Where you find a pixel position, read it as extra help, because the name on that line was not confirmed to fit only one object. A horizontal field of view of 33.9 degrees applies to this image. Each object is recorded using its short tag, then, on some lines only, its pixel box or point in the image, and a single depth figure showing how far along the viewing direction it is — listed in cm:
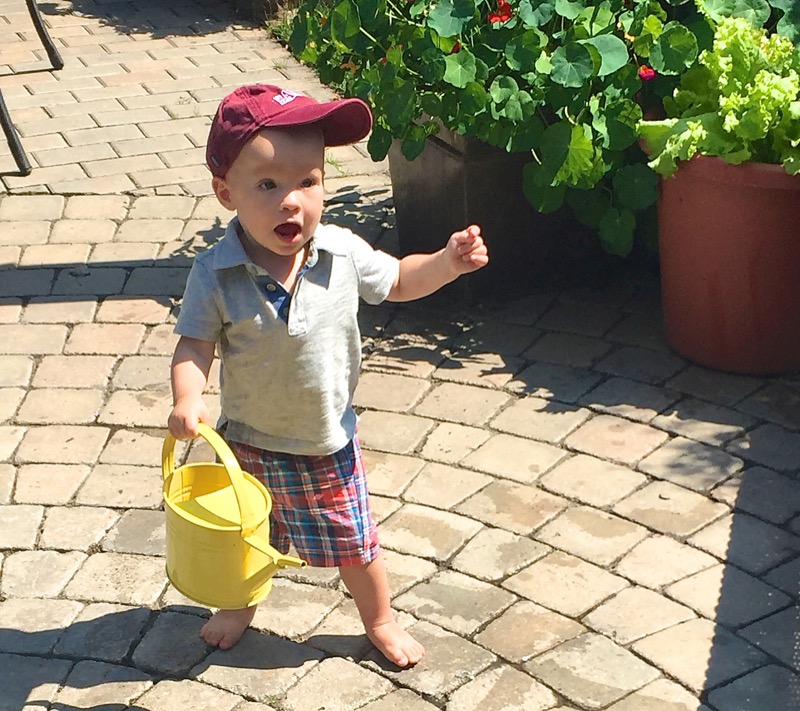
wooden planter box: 493
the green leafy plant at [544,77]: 443
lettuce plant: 411
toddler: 281
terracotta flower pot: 425
